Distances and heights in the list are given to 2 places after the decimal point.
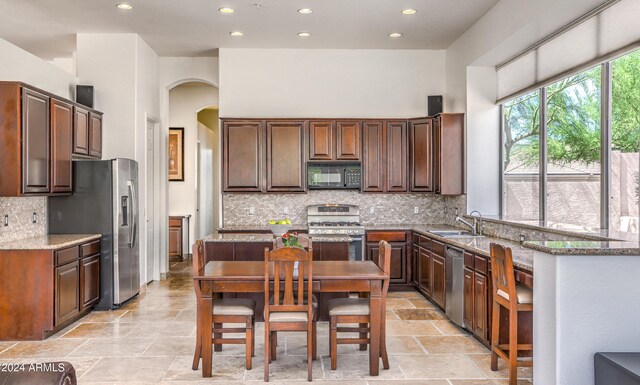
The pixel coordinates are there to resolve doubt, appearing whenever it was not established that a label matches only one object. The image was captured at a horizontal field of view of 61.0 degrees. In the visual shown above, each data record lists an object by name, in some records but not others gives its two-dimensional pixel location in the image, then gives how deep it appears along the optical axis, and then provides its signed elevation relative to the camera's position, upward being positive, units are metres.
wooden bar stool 3.71 -0.76
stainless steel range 7.06 -0.44
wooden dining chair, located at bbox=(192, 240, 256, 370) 3.97 -0.93
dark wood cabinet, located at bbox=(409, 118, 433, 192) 7.23 +0.49
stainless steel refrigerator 6.02 -0.23
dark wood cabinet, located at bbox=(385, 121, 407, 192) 7.44 +0.48
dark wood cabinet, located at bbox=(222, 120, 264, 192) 7.29 +0.49
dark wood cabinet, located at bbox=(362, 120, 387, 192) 7.41 +0.48
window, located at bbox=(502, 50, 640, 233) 4.20 +0.37
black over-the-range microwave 7.39 +0.22
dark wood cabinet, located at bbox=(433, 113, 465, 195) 6.96 +0.48
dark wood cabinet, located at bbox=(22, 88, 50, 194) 4.94 +0.47
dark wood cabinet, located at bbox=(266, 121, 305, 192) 7.33 +0.49
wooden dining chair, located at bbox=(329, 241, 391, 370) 4.01 -0.93
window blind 4.12 +1.29
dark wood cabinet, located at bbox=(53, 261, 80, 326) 5.03 -0.97
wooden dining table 3.88 -0.69
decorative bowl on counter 6.71 -0.48
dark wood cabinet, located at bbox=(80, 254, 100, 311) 5.62 -0.95
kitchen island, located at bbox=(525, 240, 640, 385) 2.75 -0.60
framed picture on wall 10.06 +0.70
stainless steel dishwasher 5.13 -0.92
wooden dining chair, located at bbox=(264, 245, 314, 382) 3.71 -0.77
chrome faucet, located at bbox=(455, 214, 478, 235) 6.06 -0.41
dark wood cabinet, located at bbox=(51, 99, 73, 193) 5.48 +0.48
